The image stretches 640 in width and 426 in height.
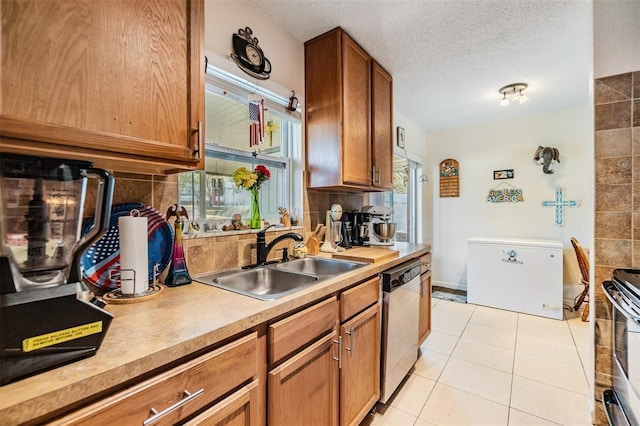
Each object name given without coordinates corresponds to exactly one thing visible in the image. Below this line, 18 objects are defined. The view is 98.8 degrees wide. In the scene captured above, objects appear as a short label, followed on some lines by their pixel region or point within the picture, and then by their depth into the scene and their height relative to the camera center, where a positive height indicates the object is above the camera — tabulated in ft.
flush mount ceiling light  8.94 +4.08
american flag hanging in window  5.55 +1.91
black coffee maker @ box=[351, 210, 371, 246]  7.97 -0.49
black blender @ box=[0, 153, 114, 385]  1.80 -0.39
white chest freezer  10.07 -2.46
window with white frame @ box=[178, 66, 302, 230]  4.97 +1.20
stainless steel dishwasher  5.41 -2.38
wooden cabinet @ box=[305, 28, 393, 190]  6.29 +2.45
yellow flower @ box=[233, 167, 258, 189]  5.20 +0.67
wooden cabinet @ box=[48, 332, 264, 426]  1.88 -1.45
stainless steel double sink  4.42 -1.12
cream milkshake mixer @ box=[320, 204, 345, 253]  6.68 -0.41
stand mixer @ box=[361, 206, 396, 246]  7.84 -0.39
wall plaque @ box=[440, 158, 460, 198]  13.30 +1.68
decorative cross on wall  11.15 +0.31
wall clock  5.14 +3.06
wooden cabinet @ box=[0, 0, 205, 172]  2.25 +1.29
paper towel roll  3.20 -0.50
